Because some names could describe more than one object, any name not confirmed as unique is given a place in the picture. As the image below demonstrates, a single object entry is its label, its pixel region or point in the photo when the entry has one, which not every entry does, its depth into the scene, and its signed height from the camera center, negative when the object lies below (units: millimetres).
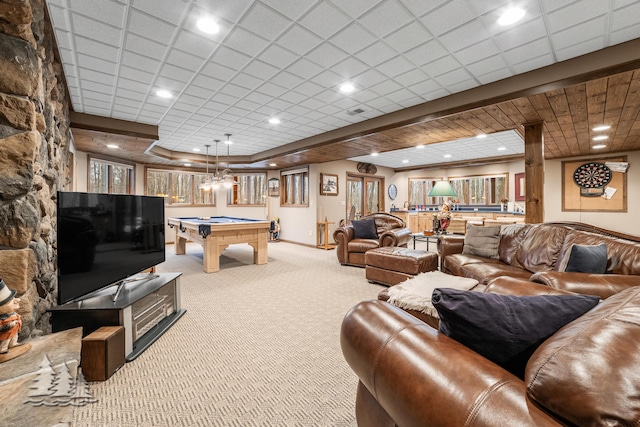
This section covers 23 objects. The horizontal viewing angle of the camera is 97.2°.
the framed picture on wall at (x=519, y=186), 7664 +732
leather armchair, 4688 -473
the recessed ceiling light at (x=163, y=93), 3424 +1486
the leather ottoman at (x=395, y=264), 3625 -676
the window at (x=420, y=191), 9547 +764
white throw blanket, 1870 -578
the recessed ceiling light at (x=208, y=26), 2158 +1476
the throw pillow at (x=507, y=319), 880 -344
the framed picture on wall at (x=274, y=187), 8678 +811
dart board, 6277 +804
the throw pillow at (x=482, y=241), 3555 -369
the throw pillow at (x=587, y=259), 2135 -359
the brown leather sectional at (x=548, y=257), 1791 -423
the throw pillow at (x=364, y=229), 5141 -294
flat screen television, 1806 -198
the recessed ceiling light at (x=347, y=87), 3244 +1484
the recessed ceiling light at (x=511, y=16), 2018 +1453
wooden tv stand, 1900 -721
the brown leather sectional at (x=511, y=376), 562 -416
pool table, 4500 -389
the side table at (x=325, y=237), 7148 -606
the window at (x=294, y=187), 7812 +752
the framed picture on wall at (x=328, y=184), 7455 +774
